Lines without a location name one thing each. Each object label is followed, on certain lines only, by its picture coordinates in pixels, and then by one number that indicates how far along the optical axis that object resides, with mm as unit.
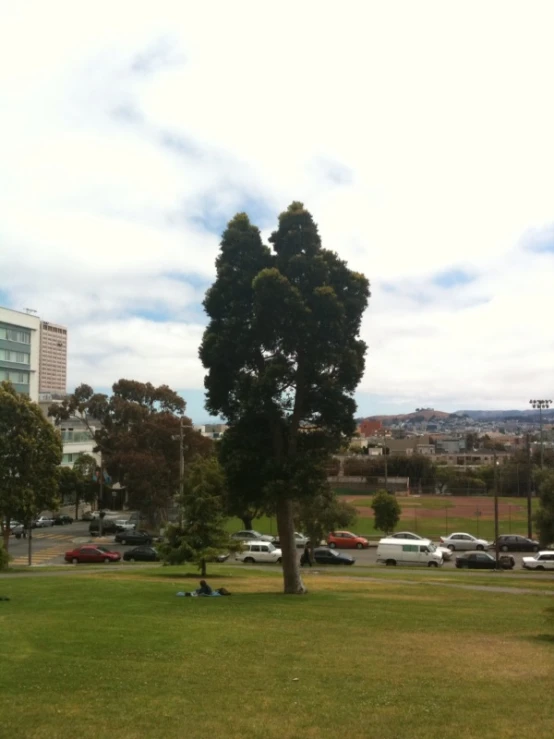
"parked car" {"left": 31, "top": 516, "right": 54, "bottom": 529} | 74125
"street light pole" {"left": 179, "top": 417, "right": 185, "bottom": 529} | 34462
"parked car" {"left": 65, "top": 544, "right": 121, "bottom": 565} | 45688
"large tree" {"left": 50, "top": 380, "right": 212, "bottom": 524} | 62812
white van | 44625
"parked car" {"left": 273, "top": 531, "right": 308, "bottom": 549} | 50934
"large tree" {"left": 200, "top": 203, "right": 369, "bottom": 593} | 23344
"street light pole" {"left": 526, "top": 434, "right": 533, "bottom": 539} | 54922
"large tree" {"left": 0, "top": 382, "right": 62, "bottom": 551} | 40131
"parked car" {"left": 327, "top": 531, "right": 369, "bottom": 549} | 55719
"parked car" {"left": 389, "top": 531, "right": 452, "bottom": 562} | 47625
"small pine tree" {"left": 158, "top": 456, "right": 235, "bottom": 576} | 33469
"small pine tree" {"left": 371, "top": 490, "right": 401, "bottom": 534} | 56531
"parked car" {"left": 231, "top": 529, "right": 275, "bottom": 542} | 56156
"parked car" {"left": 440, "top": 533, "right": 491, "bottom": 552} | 53194
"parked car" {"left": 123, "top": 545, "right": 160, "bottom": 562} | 47188
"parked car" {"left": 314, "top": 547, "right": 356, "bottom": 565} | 44969
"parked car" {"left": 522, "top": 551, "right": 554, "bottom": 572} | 42688
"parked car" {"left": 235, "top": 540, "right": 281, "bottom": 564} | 46844
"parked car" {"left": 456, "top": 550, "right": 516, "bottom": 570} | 43438
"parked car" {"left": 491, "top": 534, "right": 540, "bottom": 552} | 52562
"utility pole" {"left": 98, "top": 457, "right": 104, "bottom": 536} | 63938
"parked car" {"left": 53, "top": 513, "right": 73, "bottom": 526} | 78750
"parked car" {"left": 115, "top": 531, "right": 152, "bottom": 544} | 57812
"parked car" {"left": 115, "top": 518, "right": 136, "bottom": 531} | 68125
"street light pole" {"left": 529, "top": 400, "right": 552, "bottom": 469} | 76188
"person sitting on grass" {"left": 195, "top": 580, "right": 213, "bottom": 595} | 24000
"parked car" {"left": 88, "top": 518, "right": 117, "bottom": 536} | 66812
